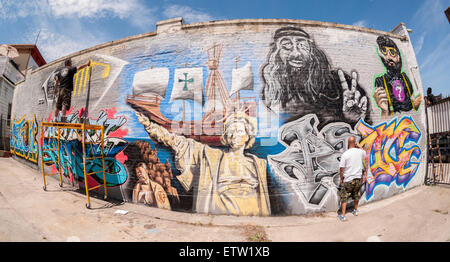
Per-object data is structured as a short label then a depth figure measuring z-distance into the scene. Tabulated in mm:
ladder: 5112
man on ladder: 6754
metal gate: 6441
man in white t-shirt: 3777
